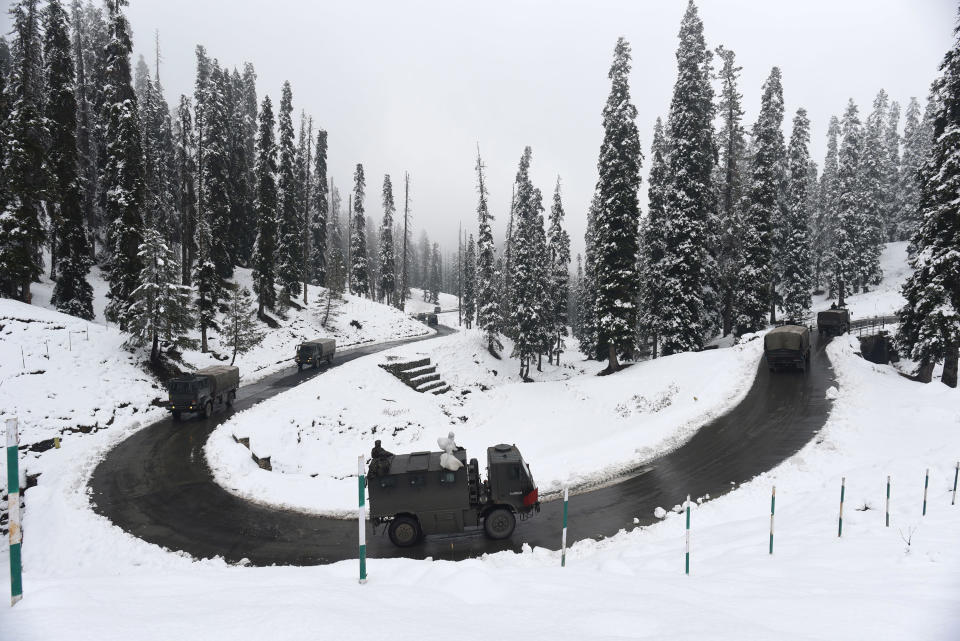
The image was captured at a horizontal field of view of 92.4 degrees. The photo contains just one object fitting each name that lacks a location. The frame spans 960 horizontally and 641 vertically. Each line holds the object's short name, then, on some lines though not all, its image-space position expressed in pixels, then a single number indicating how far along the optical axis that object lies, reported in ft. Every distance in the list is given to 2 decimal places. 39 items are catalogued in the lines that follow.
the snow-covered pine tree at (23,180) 89.20
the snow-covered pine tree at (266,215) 145.89
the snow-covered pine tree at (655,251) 115.34
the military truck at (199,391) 79.05
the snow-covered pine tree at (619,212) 102.94
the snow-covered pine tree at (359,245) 249.34
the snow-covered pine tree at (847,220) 174.19
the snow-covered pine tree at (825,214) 206.06
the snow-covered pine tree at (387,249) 254.68
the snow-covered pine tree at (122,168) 101.04
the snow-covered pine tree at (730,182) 125.59
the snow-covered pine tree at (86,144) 141.79
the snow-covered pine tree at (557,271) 161.68
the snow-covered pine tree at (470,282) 265.07
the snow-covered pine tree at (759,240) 121.19
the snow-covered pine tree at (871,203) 181.13
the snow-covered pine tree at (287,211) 158.71
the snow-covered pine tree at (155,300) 90.22
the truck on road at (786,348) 86.38
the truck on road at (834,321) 125.80
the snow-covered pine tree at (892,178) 229.23
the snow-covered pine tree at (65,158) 103.96
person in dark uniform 37.85
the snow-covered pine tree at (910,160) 209.15
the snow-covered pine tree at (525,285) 138.31
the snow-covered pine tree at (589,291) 166.77
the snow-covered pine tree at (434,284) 402.11
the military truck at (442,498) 37.83
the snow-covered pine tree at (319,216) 221.05
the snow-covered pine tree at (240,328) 115.96
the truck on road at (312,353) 121.29
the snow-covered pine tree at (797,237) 159.33
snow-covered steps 116.57
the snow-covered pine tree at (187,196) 143.13
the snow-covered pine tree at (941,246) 68.95
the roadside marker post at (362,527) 20.52
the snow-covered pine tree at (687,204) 106.63
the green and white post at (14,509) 15.37
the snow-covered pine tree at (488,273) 156.97
